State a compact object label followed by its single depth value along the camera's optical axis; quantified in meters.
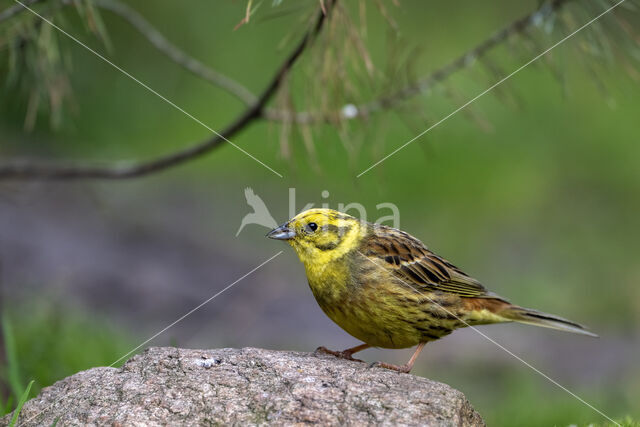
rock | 6.76
